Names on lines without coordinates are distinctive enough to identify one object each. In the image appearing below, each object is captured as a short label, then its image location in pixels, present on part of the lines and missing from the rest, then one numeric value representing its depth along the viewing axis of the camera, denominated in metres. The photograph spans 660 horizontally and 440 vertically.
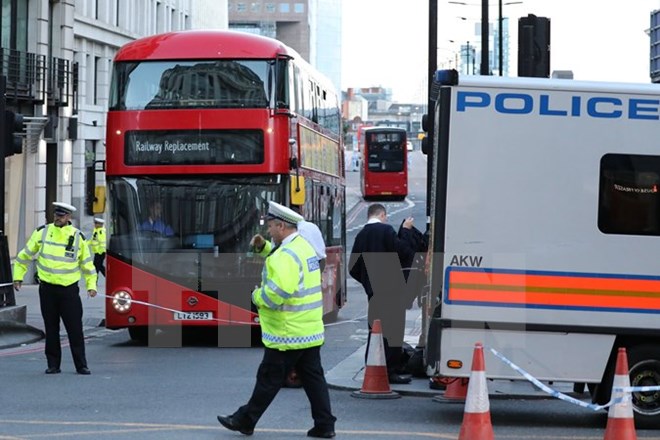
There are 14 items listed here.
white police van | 11.73
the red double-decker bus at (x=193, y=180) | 19.05
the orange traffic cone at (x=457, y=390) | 13.28
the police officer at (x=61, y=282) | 15.55
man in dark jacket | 14.34
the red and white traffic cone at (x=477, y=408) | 9.91
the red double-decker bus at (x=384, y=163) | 74.44
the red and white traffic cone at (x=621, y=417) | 9.98
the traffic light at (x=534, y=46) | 16.08
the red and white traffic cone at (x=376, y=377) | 13.58
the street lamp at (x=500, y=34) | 46.12
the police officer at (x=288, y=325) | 10.66
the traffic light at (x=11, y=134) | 18.47
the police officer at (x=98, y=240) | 28.42
